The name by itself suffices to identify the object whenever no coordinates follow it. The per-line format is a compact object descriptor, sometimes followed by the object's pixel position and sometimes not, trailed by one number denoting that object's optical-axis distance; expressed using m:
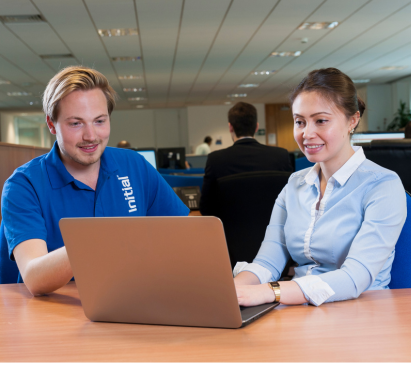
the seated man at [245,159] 2.72
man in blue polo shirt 1.18
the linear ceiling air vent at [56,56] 7.52
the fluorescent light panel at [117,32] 6.30
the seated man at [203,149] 11.07
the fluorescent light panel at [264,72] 9.84
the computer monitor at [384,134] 3.83
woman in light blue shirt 1.06
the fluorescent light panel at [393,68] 10.15
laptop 0.70
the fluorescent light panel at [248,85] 11.49
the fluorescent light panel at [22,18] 5.51
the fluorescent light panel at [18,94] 11.27
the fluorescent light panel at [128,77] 9.74
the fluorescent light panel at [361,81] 11.66
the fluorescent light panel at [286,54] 8.14
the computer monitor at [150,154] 4.07
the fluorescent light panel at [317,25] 6.36
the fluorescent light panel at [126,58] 8.01
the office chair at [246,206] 2.16
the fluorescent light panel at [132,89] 11.45
